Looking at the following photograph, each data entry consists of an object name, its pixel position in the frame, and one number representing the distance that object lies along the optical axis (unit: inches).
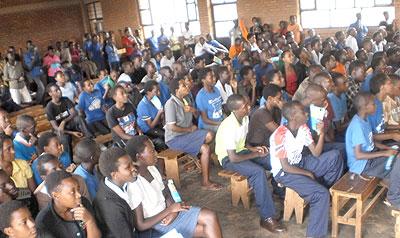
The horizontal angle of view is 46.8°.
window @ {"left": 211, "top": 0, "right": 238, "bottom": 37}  532.1
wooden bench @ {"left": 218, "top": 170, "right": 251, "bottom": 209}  176.9
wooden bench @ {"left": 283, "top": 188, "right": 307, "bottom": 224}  163.5
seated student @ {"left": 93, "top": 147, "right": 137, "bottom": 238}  116.5
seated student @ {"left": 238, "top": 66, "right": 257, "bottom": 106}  271.9
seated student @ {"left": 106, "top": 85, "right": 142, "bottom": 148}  212.4
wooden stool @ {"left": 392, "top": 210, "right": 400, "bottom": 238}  142.3
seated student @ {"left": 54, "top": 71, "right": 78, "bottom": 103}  277.6
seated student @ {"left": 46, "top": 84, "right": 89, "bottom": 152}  239.3
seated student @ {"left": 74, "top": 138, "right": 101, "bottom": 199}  143.5
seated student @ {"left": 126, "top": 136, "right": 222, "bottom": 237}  125.8
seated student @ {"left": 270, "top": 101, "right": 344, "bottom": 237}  150.4
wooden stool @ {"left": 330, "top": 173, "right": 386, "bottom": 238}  146.7
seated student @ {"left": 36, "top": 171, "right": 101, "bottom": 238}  110.6
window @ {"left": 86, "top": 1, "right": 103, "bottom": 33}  652.9
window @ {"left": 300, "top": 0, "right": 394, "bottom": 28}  443.2
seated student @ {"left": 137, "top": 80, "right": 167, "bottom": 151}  227.5
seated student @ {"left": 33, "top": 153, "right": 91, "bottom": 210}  133.1
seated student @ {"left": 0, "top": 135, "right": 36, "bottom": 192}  149.1
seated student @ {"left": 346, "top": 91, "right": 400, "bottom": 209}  154.9
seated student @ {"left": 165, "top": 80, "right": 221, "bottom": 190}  203.2
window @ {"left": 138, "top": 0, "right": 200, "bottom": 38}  565.6
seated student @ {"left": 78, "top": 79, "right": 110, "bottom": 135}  255.3
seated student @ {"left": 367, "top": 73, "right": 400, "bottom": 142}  173.9
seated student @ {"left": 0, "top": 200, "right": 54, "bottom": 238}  101.0
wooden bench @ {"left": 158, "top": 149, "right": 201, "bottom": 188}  207.3
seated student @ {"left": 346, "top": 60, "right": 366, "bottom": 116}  218.5
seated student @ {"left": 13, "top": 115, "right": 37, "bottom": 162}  179.3
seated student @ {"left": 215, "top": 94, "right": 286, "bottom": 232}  163.3
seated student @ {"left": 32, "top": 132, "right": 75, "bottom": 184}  156.0
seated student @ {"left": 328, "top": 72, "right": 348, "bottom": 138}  198.5
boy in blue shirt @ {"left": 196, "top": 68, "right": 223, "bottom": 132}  218.7
